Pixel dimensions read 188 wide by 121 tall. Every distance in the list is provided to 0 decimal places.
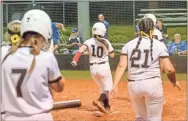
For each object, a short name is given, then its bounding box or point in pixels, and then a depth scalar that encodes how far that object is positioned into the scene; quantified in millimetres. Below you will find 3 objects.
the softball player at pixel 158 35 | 9719
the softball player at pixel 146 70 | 6754
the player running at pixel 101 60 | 10188
